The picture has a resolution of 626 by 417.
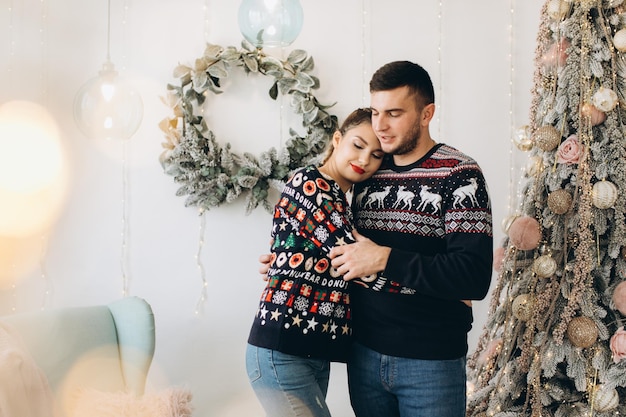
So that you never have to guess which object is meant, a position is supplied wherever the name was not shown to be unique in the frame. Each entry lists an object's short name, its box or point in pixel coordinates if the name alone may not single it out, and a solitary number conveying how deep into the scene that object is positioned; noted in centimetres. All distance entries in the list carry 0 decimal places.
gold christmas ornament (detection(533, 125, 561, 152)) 219
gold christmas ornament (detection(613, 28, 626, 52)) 206
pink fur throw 216
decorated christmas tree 209
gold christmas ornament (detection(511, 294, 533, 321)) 219
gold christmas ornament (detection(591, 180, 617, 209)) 206
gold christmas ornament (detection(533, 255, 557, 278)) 214
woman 159
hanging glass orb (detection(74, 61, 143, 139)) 240
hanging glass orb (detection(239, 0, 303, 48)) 243
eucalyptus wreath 275
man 157
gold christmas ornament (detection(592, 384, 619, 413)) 203
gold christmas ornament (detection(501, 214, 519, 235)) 224
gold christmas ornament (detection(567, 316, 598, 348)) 208
